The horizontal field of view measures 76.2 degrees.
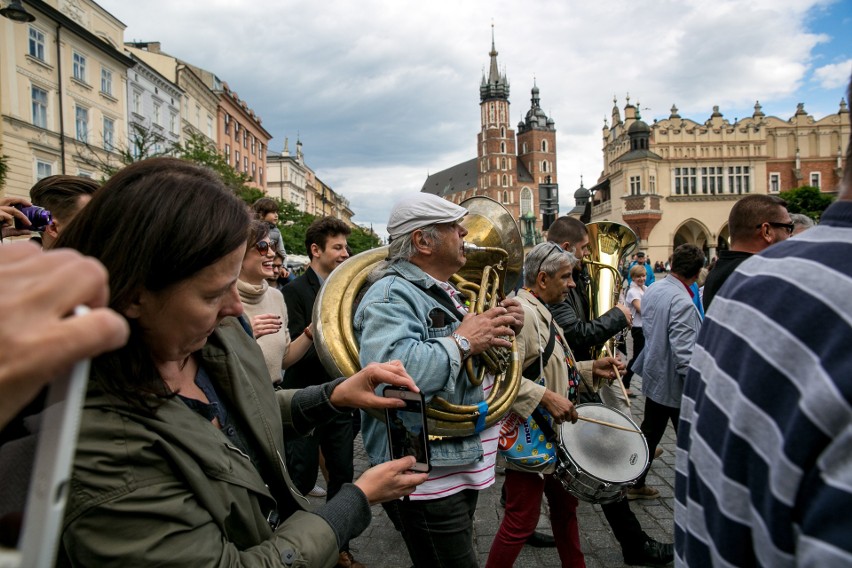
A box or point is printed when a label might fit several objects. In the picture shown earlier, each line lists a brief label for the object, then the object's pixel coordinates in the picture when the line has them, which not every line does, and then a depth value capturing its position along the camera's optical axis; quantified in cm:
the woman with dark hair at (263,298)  361
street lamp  1002
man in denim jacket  230
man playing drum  299
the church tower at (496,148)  10362
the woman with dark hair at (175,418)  108
